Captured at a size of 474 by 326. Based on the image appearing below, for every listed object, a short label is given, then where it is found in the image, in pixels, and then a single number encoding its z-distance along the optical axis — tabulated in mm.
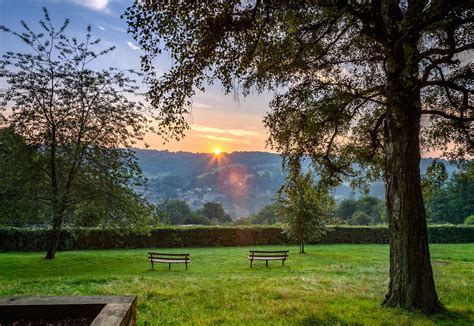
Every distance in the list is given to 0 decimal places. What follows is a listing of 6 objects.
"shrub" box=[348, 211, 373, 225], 70625
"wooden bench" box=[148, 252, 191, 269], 20244
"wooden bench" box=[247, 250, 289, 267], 21058
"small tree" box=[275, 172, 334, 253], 29578
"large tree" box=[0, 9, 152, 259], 21984
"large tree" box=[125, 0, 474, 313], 7879
